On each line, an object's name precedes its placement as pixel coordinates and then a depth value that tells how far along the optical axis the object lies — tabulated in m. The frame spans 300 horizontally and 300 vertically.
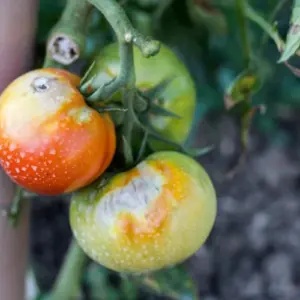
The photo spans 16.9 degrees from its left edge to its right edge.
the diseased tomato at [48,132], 0.42
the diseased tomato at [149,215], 0.44
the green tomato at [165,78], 0.48
